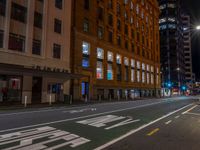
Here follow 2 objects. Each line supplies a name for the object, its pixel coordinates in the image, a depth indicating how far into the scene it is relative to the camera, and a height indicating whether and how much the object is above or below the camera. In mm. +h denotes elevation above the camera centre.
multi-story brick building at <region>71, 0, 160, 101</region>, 34531 +9000
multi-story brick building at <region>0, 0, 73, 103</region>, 22109 +5165
